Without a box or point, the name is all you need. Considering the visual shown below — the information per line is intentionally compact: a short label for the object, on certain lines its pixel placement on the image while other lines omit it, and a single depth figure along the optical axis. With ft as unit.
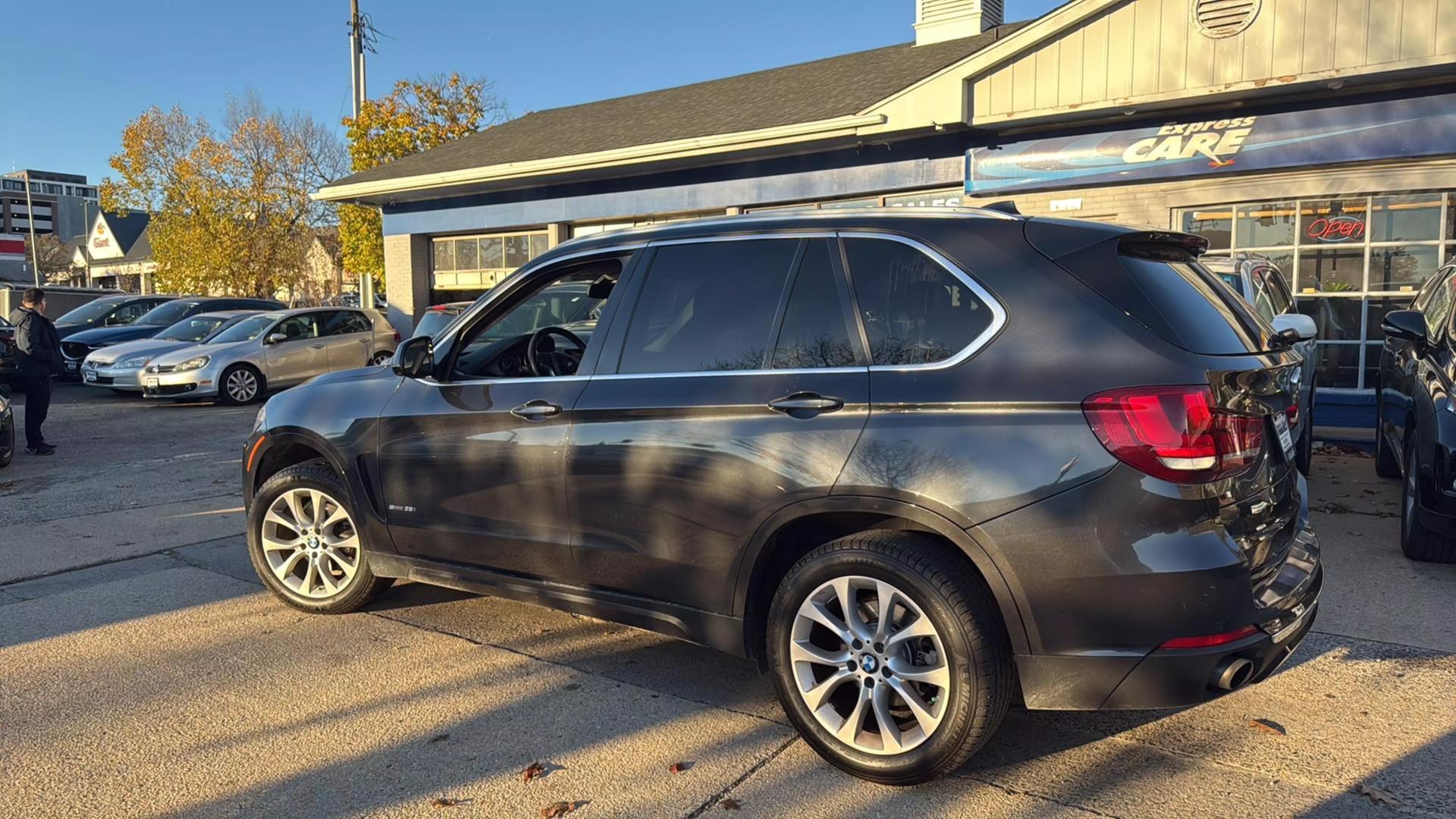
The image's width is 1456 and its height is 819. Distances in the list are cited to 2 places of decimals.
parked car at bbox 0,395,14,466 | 30.89
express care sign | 32.83
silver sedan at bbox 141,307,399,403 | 47.93
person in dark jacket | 34.12
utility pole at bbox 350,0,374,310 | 97.14
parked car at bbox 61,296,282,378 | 60.13
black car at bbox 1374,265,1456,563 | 17.72
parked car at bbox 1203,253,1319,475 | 19.99
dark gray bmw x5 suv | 9.59
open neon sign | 35.09
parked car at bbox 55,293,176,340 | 65.77
